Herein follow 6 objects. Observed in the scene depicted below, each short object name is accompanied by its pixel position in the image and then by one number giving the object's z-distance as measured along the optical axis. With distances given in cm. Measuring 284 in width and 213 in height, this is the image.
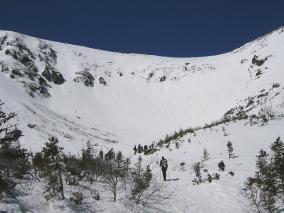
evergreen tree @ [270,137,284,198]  1098
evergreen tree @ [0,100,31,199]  810
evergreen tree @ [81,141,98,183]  1255
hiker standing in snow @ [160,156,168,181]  1623
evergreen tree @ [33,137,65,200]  938
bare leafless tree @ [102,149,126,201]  1079
